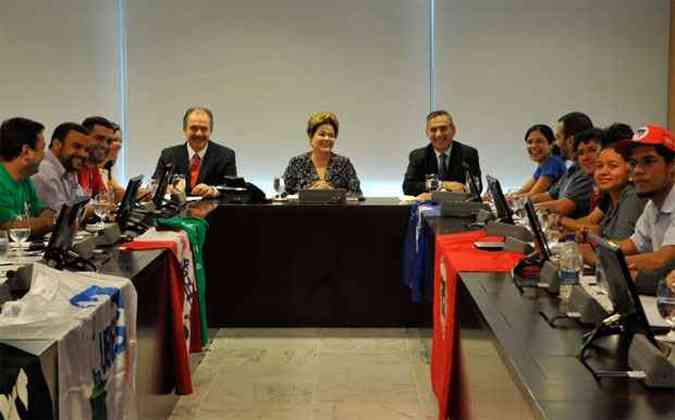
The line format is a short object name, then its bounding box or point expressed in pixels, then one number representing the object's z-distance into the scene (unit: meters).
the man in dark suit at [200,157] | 6.30
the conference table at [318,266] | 5.65
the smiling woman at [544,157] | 6.55
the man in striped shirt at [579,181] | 5.02
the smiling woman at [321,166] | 6.24
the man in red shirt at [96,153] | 5.65
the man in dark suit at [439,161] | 6.34
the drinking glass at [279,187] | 6.00
